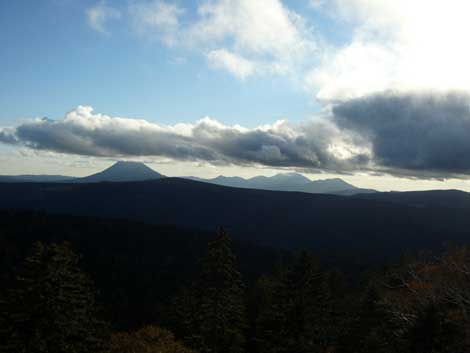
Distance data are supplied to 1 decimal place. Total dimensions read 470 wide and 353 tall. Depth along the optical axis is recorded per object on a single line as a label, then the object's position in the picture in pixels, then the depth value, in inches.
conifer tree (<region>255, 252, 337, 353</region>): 1250.6
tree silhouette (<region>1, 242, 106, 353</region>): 819.4
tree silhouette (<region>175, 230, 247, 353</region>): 1285.7
